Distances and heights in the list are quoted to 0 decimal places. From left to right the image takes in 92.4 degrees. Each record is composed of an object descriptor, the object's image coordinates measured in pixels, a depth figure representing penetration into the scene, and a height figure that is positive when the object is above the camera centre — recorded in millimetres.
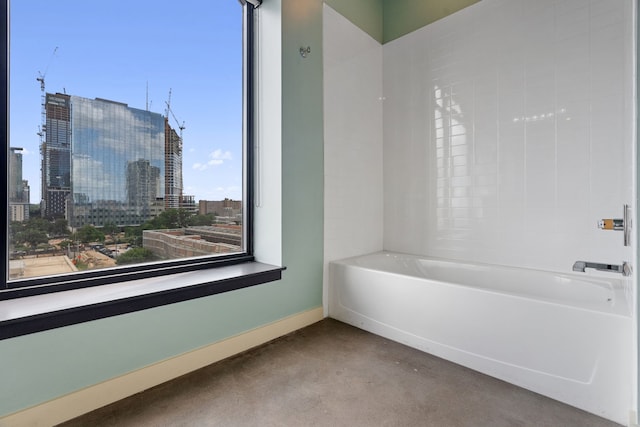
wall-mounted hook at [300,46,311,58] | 2273 +1210
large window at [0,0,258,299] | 1445 +417
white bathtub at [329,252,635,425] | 1332 -595
